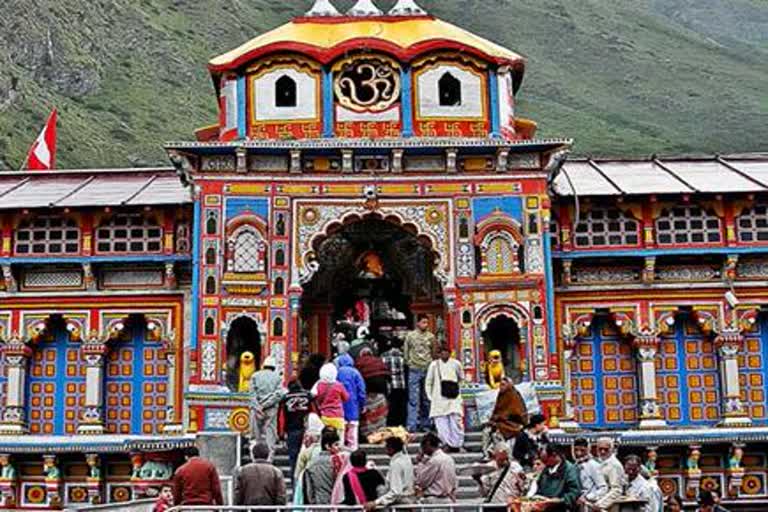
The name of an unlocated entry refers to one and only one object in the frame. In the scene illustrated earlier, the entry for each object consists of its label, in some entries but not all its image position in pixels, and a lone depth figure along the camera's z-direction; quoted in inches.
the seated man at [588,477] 597.0
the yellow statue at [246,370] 889.0
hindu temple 909.8
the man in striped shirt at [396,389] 842.8
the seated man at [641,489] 589.9
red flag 1254.3
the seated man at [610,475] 589.3
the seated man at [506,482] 598.9
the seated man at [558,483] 564.1
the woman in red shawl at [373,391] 788.0
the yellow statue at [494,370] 900.6
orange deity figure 1005.2
